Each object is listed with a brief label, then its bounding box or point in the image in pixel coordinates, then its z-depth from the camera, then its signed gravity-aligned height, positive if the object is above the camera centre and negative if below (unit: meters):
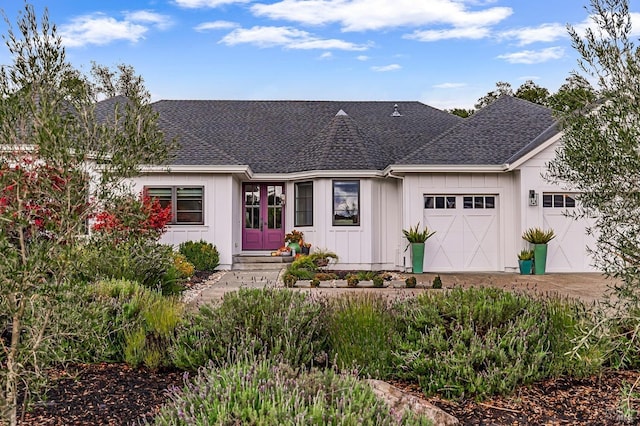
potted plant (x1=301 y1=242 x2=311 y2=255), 15.15 -0.43
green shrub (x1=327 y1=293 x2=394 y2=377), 4.69 -0.97
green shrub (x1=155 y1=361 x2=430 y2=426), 2.59 -0.93
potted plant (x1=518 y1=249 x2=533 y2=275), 13.25 -0.77
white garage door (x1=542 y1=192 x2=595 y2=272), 13.66 -0.28
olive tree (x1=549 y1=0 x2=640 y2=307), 4.16 +0.81
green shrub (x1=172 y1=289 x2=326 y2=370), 4.64 -0.92
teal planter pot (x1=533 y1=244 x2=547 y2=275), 13.17 -0.68
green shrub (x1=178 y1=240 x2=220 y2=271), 13.85 -0.54
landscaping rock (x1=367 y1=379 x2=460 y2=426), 3.55 -1.21
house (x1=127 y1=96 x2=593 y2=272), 13.82 +1.13
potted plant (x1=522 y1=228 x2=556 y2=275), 13.18 -0.41
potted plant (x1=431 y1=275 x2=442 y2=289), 10.18 -1.03
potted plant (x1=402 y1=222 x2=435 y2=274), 13.69 -0.36
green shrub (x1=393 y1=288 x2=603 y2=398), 4.33 -1.00
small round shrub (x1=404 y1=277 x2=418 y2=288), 10.89 -1.08
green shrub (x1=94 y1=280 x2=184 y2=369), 4.94 -0.91
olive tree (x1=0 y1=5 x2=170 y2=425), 2.78 +0.36
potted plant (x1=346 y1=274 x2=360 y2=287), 11.04 -1.05
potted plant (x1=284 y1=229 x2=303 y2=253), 15.26 -0.19
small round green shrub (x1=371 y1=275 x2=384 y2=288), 10.95 -1.05
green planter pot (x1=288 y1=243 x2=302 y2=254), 15.24 -0.40
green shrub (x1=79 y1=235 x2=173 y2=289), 7.72 -0.52
